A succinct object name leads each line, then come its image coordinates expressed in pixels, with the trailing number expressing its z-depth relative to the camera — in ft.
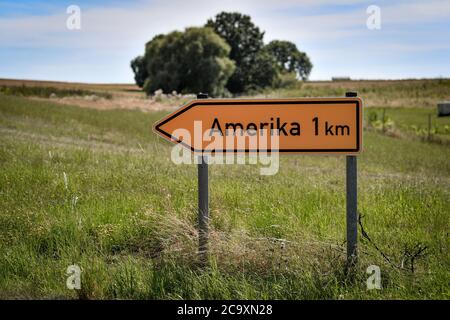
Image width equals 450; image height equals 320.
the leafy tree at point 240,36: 256.32
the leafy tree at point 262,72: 252.21
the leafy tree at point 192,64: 217.77
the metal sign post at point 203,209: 15.82
